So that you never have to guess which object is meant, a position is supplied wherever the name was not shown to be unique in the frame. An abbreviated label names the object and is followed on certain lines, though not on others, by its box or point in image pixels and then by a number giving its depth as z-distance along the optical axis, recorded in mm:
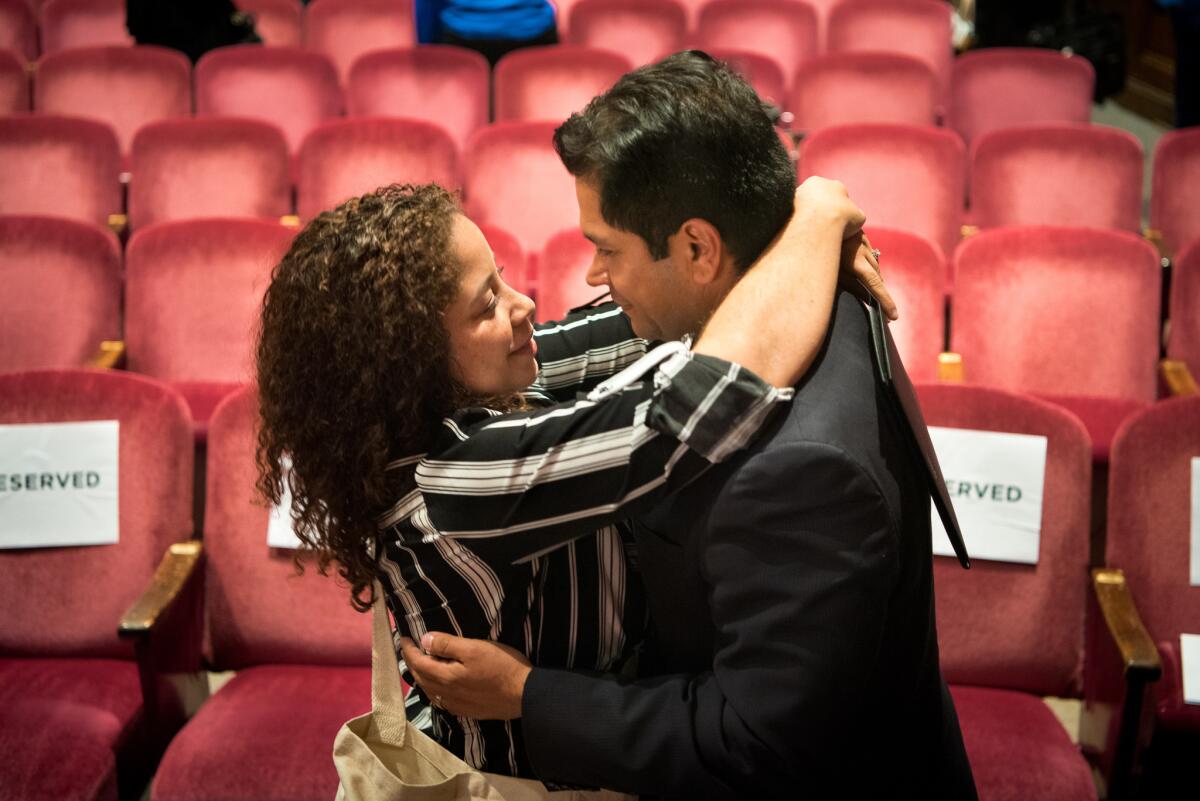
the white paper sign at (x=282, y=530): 1709
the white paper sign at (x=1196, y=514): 1687
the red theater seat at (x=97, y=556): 1747
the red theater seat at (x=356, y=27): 4227
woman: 860
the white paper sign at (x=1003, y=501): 1682
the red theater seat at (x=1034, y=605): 1681
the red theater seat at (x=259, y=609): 1679
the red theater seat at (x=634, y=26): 4031
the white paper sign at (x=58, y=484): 1748
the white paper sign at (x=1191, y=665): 1595
